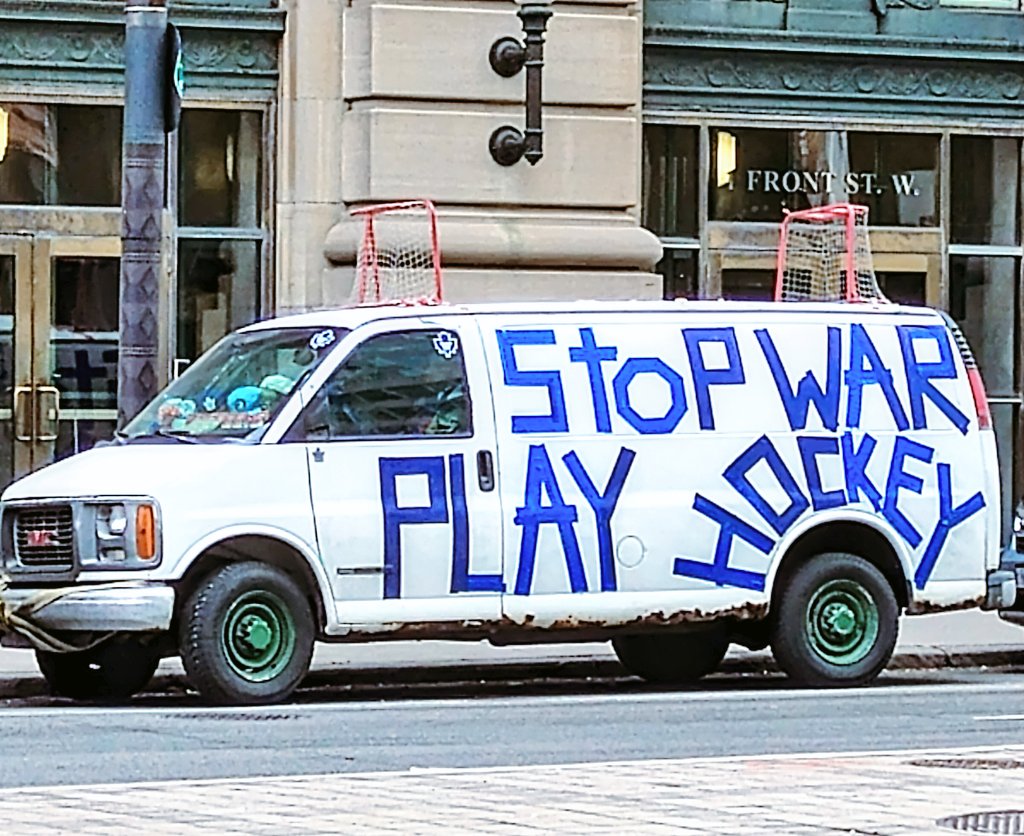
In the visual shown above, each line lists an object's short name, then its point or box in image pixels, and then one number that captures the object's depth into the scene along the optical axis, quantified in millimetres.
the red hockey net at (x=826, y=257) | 17750
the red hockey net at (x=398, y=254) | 18531
